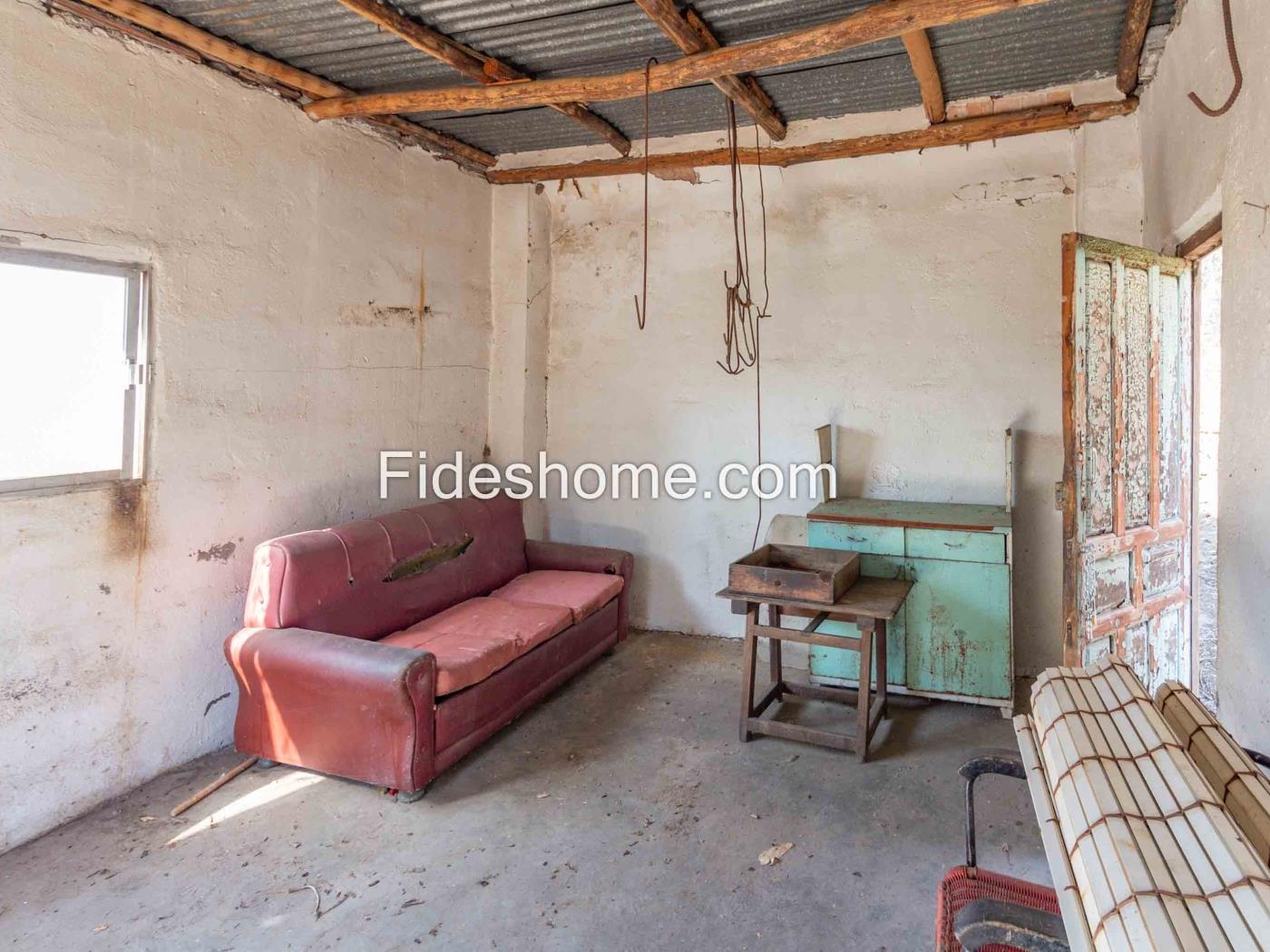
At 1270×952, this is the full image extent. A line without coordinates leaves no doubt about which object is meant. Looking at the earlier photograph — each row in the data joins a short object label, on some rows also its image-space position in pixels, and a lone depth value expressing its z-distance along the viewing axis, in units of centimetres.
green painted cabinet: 358
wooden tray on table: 311
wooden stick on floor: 281
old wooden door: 288
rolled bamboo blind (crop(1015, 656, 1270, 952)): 87
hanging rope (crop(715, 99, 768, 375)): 459
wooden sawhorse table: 315
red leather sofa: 282
